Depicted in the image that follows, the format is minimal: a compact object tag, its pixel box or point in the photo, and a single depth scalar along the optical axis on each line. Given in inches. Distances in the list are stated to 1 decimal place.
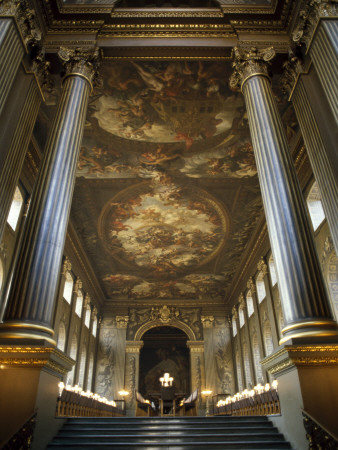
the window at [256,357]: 669.1
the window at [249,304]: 769.9
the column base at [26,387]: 179.4
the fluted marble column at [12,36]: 261.1
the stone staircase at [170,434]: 201.6
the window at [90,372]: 805.7
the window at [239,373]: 807.8
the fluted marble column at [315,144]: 259.3
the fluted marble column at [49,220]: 204.5
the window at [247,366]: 750.5
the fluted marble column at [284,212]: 204.1
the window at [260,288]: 677.1
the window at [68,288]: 670.5
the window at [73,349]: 660.7
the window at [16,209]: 425.7
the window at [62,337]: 611.7
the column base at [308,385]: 177.5
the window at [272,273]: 593.8
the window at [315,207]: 430.9
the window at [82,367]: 747.4
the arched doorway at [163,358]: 1114.1
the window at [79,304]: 730.1
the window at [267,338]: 619.5
